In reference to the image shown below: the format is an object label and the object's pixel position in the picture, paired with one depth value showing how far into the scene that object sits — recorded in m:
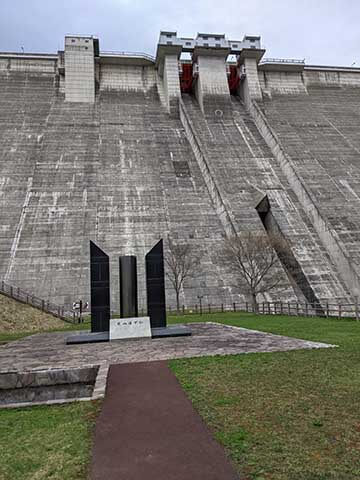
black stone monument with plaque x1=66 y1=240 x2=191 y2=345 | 14.16
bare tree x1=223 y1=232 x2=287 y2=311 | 24.69
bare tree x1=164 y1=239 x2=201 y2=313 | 25.86
